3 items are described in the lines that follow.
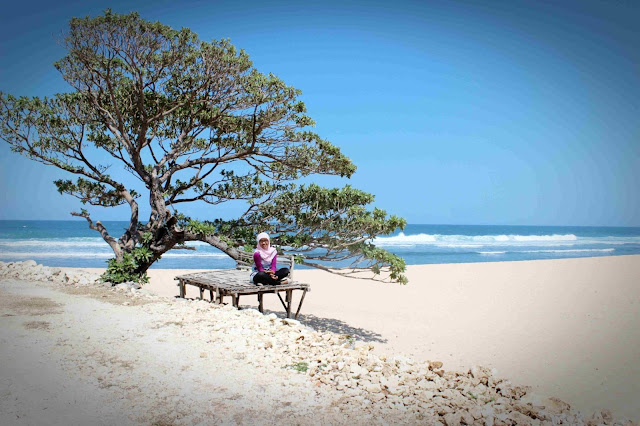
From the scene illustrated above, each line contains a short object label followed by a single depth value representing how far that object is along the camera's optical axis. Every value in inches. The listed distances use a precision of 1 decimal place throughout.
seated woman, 311.6
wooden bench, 307.1
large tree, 347.9
